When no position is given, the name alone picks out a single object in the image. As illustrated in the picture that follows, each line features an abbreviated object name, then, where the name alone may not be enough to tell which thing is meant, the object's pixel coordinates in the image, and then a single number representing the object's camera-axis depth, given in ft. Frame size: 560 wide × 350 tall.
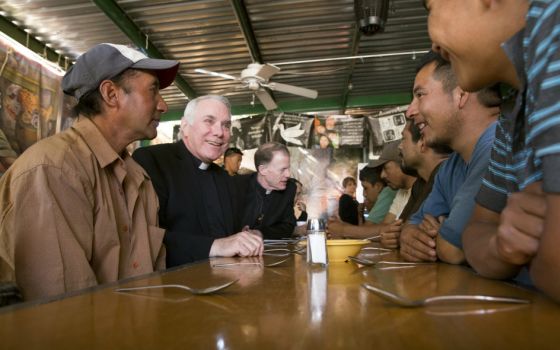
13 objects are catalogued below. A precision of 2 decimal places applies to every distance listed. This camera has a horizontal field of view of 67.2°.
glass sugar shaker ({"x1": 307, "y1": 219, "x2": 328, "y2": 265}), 4.91
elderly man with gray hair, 8.89
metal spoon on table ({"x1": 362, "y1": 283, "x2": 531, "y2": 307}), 2.43
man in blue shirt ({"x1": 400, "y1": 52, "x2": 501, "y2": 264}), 5.24
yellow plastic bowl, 4.99
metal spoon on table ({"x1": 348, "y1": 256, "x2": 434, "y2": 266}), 4.82
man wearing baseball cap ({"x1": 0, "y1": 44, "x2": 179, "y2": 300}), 4.55
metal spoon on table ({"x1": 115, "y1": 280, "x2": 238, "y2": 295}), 2.95
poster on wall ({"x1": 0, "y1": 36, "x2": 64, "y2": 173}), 14.76
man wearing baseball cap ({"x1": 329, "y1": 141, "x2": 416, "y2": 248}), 13.58
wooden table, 1.76
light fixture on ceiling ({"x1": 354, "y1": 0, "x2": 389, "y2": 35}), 13.48
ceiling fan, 18.86
